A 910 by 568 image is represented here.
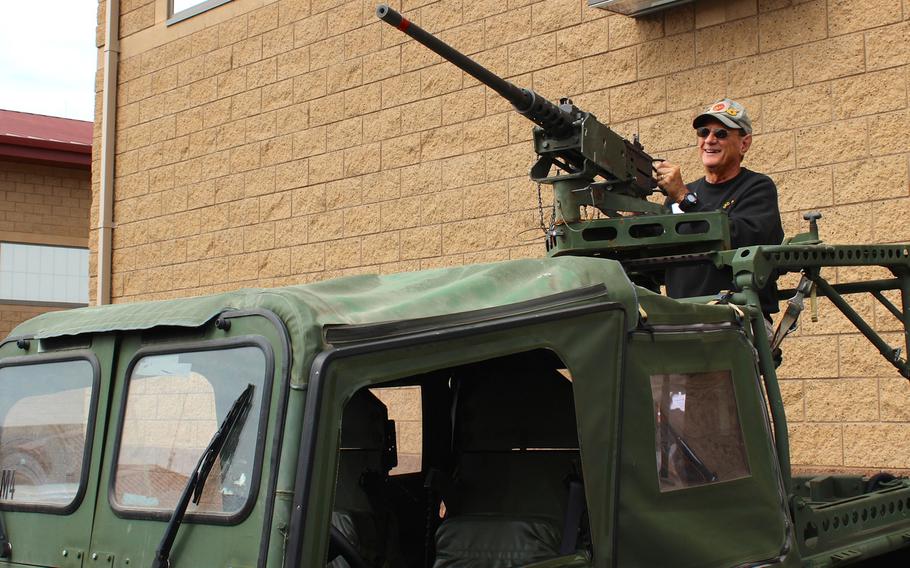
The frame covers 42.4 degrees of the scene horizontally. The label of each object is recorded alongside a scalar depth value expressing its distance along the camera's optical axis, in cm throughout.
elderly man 477
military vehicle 291
